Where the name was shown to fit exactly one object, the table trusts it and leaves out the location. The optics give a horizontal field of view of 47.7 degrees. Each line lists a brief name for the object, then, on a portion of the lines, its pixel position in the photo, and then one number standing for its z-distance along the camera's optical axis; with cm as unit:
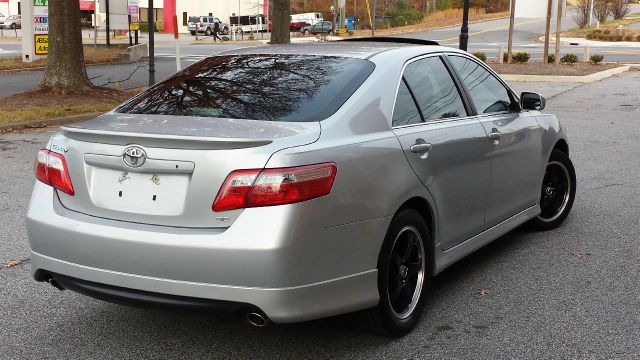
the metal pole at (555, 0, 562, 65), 2079
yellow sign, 2628
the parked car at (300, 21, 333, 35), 6302
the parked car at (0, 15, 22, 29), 6800
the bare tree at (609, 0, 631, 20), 6094
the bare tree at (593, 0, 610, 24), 5888
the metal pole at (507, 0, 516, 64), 2638
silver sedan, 324
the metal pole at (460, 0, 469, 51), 1636
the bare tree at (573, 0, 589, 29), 5664
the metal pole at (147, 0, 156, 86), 1628
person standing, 5756
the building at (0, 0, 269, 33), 7494
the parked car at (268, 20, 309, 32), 6996
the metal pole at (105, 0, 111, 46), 2996
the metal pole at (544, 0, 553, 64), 2242
